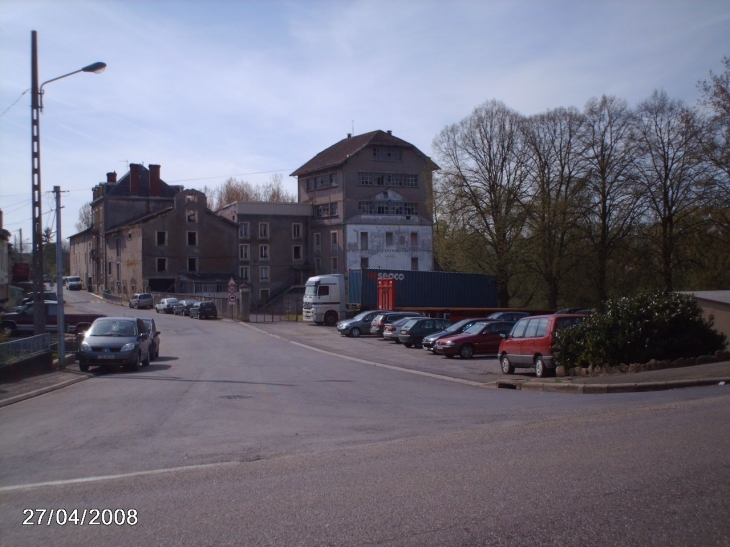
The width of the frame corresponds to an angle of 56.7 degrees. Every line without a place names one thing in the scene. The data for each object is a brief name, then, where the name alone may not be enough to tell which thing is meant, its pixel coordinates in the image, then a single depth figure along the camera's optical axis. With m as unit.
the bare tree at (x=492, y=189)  50.69
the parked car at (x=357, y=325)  41.94
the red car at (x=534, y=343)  18.98
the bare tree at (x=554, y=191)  47.44
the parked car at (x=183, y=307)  62.88
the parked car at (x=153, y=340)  24.97
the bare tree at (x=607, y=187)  44.84
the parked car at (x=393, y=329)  36.38
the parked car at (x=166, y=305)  66.00
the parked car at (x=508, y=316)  33.94
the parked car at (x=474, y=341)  27.09
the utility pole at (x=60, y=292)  21.34
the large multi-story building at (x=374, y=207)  74.12
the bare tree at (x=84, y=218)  124.12
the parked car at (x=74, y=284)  98.69
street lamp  21.39
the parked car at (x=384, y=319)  39.31
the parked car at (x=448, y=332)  28.88
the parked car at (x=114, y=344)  20.98
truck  47.00
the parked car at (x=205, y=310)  59.19
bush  17.75
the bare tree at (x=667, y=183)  41.78
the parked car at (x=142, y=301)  70.12
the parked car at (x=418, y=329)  33.34
